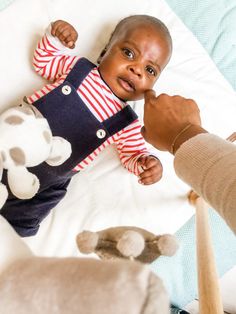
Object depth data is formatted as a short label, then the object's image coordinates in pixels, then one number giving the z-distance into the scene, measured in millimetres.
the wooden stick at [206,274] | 505
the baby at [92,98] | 909
